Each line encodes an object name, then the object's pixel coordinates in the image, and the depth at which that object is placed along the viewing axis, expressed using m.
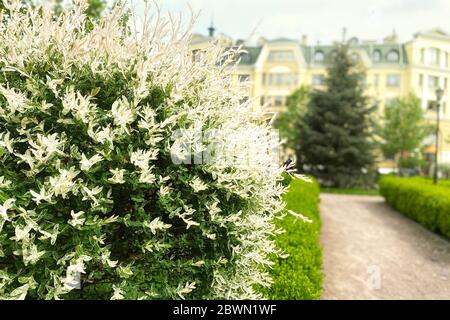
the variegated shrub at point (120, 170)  2.59
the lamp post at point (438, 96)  17.46
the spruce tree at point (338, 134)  25.48
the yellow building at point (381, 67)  47.19
